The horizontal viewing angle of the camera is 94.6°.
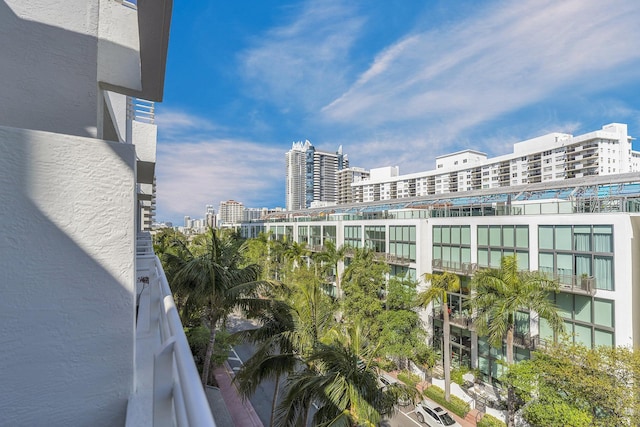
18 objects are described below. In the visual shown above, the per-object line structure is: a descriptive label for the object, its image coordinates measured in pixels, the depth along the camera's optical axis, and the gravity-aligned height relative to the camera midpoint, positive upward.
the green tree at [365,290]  18.91 -4.84
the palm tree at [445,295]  16.38 -4.20
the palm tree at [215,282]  10.05 -2.18
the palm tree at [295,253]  27.83 -3.13
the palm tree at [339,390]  6.11 -3.76
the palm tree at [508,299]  13.34 -3.67
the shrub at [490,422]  13.35 -9.33
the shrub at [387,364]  17.89 -8.92
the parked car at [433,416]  14.27 -9.64
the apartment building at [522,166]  61.72 +13.42
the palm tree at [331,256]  24.27 -2.96
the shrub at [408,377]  17.77 -9.68
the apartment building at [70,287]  1.25 -0.31
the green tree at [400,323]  17.05 -6.25
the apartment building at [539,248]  13.00 -1.60
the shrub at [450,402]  15.31 -9.87
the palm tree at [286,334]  8.24 -3.57
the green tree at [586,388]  9.46 -5.69
